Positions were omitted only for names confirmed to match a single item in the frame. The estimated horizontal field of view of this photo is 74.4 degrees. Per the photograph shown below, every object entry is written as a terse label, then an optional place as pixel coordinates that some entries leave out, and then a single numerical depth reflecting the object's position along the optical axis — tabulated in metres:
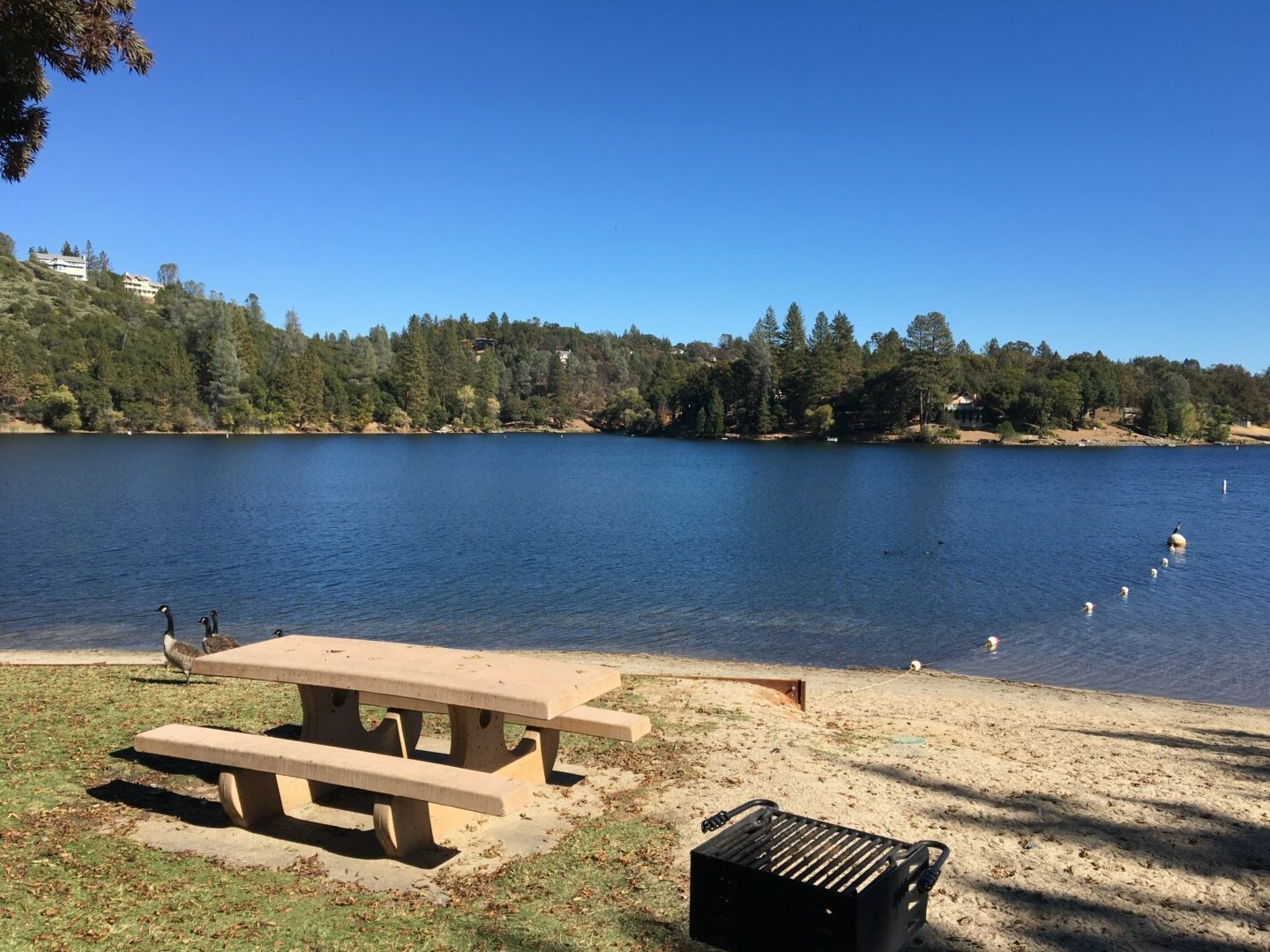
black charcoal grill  3.33
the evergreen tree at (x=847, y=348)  128.38
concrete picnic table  5.87
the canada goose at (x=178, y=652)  10.59
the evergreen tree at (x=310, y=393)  128.25
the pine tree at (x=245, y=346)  126.50
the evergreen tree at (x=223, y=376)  119.19
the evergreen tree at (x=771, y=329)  140.25
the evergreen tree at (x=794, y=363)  128.25
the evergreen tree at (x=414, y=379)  143.00
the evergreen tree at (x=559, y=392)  165.62
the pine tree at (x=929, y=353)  112.44
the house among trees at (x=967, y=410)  127.56
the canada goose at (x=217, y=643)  12.15
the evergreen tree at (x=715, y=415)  136.62
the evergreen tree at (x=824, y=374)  124.75
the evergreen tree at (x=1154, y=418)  130.25
